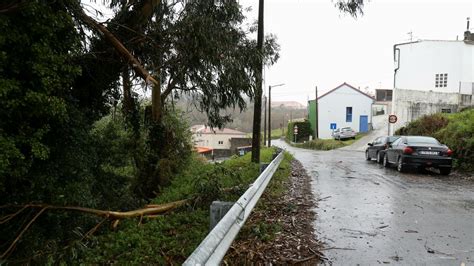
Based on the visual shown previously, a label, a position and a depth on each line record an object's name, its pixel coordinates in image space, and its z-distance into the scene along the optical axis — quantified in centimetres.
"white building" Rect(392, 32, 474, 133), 3338
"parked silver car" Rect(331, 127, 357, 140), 4812
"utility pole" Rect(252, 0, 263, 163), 1528
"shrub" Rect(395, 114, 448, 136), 2352
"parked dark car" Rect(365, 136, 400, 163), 1957
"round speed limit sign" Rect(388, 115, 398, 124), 2989
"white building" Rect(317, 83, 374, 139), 5838
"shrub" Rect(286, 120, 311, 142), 6334
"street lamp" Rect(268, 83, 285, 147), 4609
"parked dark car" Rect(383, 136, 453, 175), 1466
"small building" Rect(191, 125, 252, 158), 8338
